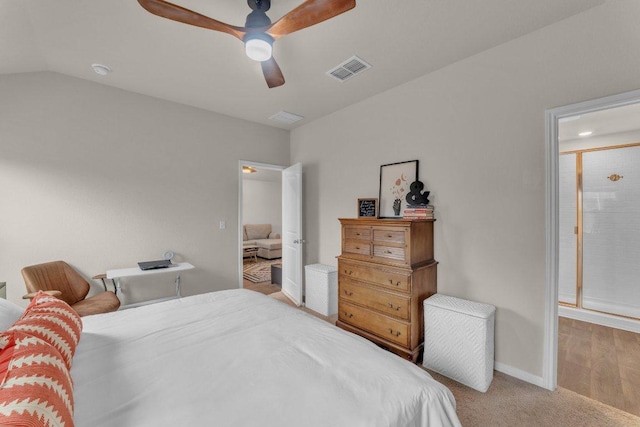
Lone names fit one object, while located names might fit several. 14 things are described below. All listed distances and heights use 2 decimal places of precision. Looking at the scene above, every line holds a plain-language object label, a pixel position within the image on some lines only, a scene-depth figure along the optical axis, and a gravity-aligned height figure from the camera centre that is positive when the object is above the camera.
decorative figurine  2.70 +0.19
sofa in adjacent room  7.40 -0.76
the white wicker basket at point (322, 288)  3.59 -1.03
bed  0.90 -0.67
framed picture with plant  2.94 +0.33
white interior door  3.99 -0.30
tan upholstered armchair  2.43 -0.70
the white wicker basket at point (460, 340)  2.08 -1.03
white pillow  1.25 -0.51
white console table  2.79 -0.63
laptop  2.99 -0.58
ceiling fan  1.43 +1.12
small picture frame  3.25 +0.08
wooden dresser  2.44 -0.66
